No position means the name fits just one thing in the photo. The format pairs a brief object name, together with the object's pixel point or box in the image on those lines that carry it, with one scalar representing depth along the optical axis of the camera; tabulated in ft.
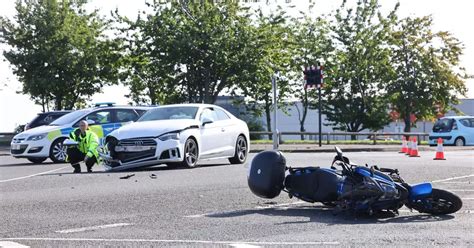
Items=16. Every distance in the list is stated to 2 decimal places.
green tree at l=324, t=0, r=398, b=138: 191.31
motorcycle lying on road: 32.73
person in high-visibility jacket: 60.50
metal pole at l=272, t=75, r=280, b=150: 105.62
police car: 74.38
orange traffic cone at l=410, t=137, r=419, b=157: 87.55
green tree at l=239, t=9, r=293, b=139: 148.87
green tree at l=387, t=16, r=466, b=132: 191.72
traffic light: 122.11
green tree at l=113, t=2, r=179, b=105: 148.66
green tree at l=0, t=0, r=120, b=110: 161.79
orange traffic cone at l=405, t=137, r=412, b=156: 91.62
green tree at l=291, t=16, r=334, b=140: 189.06
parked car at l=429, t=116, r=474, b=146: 136.98
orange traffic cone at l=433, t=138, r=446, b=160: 79.80
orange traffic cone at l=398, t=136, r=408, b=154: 99.77
